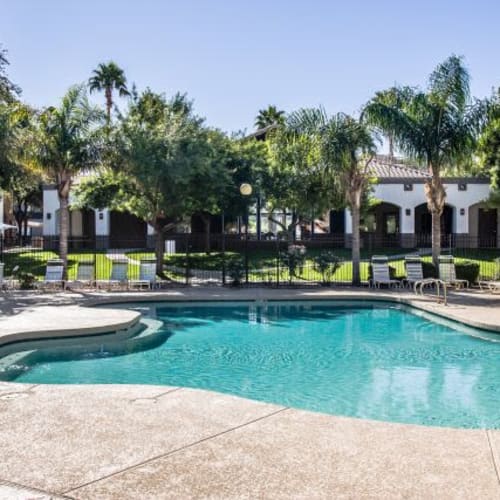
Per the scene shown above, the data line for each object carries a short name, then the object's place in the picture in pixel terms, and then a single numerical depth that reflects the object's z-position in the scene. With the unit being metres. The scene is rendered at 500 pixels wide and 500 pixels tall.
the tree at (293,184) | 25.86
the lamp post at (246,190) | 20.28
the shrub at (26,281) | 19.61
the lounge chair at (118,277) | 19.73
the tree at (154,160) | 19.58
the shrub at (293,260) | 20.92
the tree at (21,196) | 21.51
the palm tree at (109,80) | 46.72
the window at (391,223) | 37.72
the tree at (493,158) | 25.57
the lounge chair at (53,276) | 19.44
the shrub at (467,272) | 19.84
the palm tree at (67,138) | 19.45
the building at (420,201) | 33.22
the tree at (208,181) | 20.47
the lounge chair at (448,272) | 18.91
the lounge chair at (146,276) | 19.50
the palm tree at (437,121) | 18.86
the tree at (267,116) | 52.88
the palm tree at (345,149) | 18.78
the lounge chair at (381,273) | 19.23
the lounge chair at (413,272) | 19.20
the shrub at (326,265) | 20.47
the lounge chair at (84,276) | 19.73
